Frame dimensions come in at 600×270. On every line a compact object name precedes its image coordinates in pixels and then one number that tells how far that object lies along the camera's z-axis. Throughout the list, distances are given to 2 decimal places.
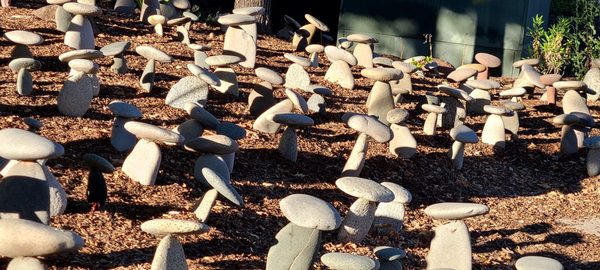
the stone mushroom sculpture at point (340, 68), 9.74
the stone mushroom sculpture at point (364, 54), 10.63
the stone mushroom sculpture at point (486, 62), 11.52
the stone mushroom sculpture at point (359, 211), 6.08
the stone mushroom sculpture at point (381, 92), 8.73
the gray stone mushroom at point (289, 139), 7.35
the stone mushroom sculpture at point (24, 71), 7.48
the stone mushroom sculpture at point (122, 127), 6.71
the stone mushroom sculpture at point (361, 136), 7.24
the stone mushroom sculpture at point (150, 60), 8.11
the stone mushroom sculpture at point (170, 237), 4.89
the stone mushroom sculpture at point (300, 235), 5.34
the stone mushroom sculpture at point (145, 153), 6.02
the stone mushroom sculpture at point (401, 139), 8.23
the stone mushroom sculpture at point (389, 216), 6.67
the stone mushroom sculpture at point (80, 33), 8.76
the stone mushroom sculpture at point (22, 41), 7.79
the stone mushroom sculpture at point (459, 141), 8.31
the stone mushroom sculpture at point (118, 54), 8.30
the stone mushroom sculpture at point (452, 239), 6.11
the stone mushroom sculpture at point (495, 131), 9.30
